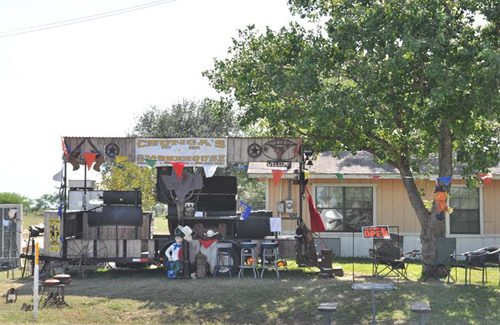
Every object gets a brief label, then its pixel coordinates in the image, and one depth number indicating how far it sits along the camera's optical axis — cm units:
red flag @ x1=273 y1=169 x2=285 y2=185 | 1591
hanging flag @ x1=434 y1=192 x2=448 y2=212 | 1377
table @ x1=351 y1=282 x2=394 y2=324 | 1034
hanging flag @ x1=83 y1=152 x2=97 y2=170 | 1557
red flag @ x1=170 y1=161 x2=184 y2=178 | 1538
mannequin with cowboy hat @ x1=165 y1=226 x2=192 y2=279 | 1507
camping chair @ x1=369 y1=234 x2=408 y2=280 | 1456
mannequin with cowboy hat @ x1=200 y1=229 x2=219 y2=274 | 1531
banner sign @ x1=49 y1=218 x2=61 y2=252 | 1559
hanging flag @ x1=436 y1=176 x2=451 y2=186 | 1400
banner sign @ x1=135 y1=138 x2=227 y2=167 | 1549
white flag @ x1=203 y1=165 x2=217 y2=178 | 1538
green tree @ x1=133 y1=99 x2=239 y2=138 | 3192
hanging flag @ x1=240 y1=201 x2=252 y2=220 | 1537
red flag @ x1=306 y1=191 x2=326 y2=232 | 1588
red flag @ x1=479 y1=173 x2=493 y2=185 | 1885
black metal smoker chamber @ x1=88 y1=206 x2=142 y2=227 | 1595
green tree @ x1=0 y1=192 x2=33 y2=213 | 3862
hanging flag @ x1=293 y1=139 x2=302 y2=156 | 1527
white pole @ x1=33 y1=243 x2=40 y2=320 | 1090
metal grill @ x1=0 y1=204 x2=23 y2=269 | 1864
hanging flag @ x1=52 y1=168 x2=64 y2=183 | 1566
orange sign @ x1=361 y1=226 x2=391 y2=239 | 1447
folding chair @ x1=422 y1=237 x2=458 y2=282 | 1401
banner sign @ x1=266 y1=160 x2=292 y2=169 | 1543
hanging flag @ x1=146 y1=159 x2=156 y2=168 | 1548
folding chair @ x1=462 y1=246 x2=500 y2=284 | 1370
